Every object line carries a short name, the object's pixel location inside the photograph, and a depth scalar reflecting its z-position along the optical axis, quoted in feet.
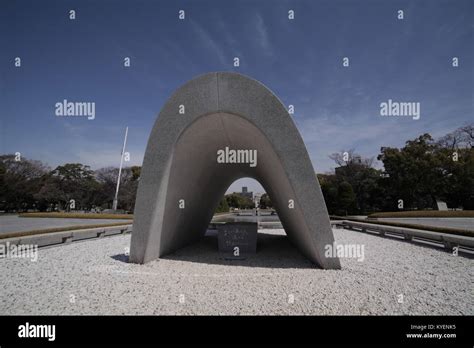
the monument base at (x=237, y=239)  28.14
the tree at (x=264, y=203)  235.07
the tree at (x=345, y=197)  92.58
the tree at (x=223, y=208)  124.47
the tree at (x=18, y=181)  117.91
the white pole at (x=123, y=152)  104.98
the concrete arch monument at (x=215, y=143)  20.02
